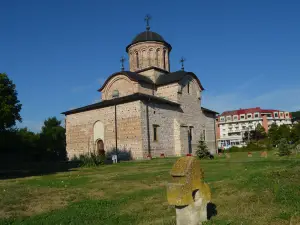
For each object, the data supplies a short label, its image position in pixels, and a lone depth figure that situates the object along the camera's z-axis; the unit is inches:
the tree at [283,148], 669.4
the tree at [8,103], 761.6
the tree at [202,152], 812.7
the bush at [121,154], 926.6
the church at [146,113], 930.1
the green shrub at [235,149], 1629.2
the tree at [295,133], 1424.1
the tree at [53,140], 1397.6
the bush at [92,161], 757.9
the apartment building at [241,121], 3284.9
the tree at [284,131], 1596.2
